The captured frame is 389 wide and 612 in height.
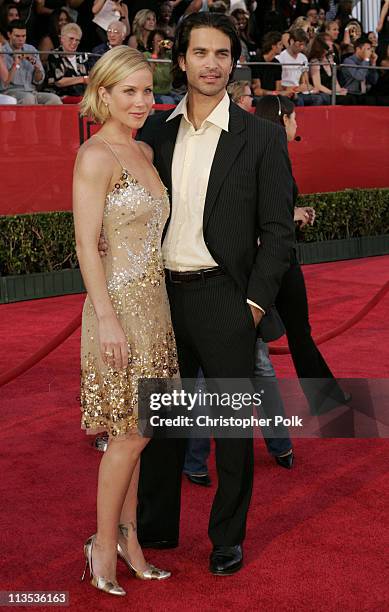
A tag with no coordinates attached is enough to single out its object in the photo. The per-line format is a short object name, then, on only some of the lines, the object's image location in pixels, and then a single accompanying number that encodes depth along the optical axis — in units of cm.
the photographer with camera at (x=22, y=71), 1007
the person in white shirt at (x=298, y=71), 1241
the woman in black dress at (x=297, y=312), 480
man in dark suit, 353
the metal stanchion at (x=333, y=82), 1288
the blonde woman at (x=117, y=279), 323
